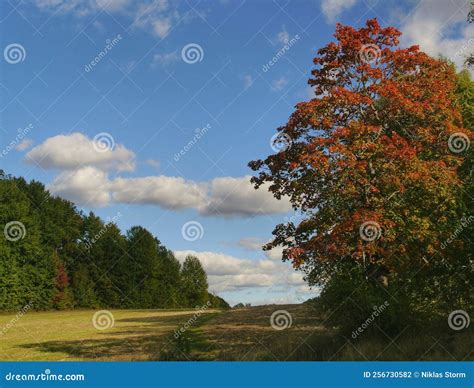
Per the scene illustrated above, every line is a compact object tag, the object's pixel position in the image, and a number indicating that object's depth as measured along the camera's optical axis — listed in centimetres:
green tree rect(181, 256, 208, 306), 10088
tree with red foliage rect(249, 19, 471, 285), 1708
